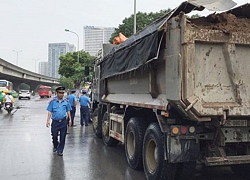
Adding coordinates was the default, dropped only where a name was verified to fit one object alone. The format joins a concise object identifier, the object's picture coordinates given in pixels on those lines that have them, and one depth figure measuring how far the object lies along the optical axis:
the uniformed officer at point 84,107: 13.93
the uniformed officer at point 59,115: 8.03
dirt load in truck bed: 4.80
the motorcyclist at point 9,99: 22.64
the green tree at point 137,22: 34.12
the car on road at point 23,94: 52.53
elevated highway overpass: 48.42
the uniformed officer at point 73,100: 14.22
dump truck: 4.59
